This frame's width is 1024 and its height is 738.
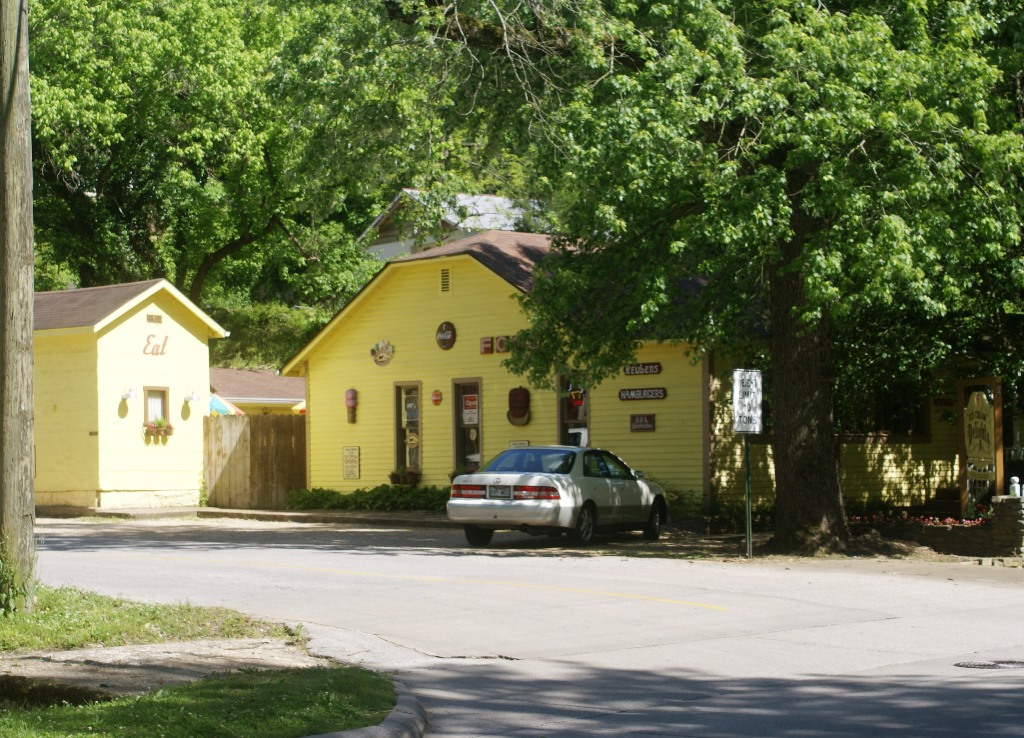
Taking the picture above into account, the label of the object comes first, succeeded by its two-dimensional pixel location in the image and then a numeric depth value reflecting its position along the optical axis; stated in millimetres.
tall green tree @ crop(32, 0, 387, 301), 39625
